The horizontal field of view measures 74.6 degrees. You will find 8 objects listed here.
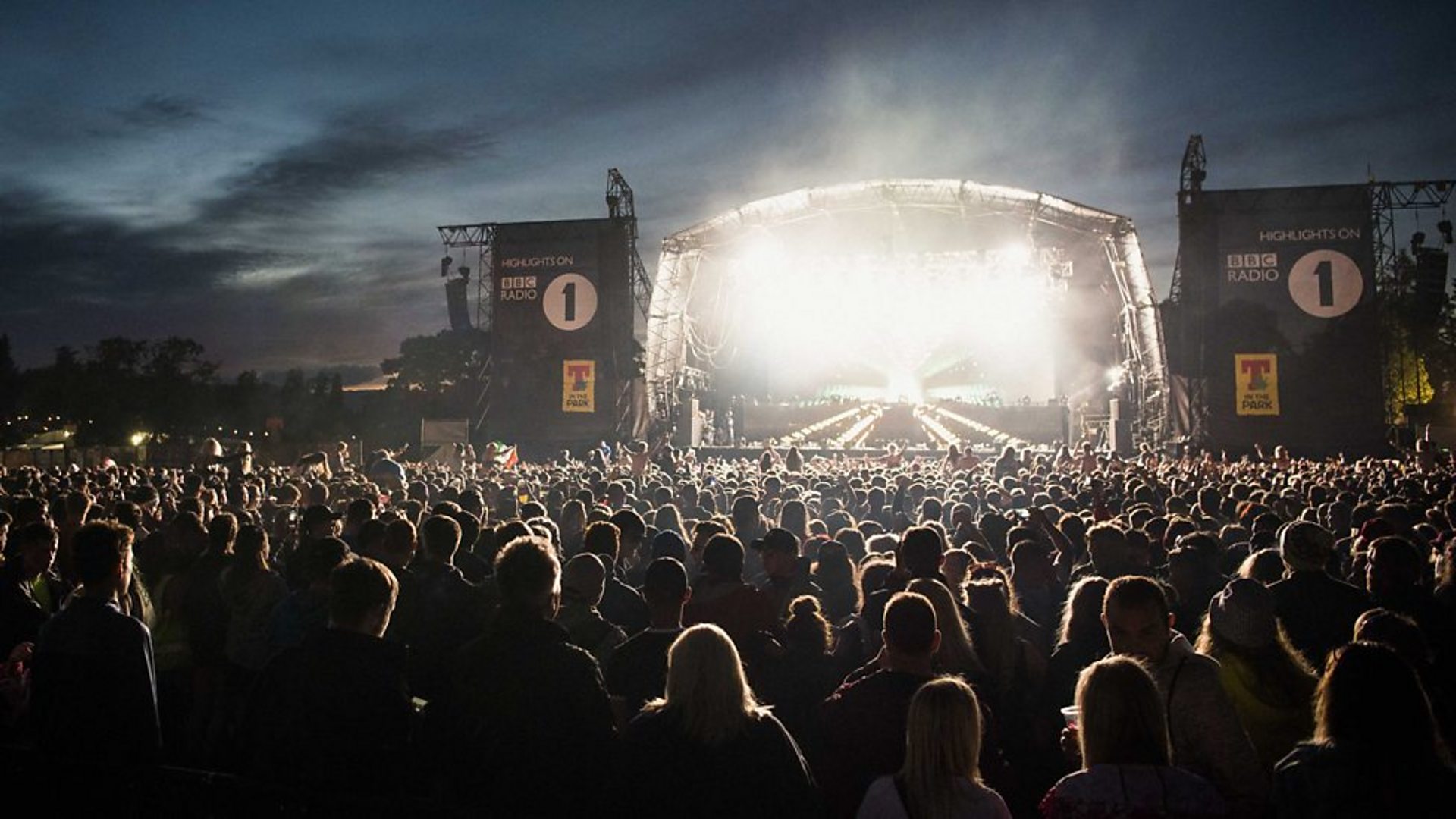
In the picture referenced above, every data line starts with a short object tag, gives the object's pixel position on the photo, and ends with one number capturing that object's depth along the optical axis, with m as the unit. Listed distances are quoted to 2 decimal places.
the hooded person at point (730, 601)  4.66
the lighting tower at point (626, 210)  33.16
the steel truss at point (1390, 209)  26.56
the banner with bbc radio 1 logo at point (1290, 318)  27.92
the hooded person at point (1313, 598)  4.82
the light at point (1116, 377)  33.38
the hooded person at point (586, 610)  4.40
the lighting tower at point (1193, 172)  28.55
